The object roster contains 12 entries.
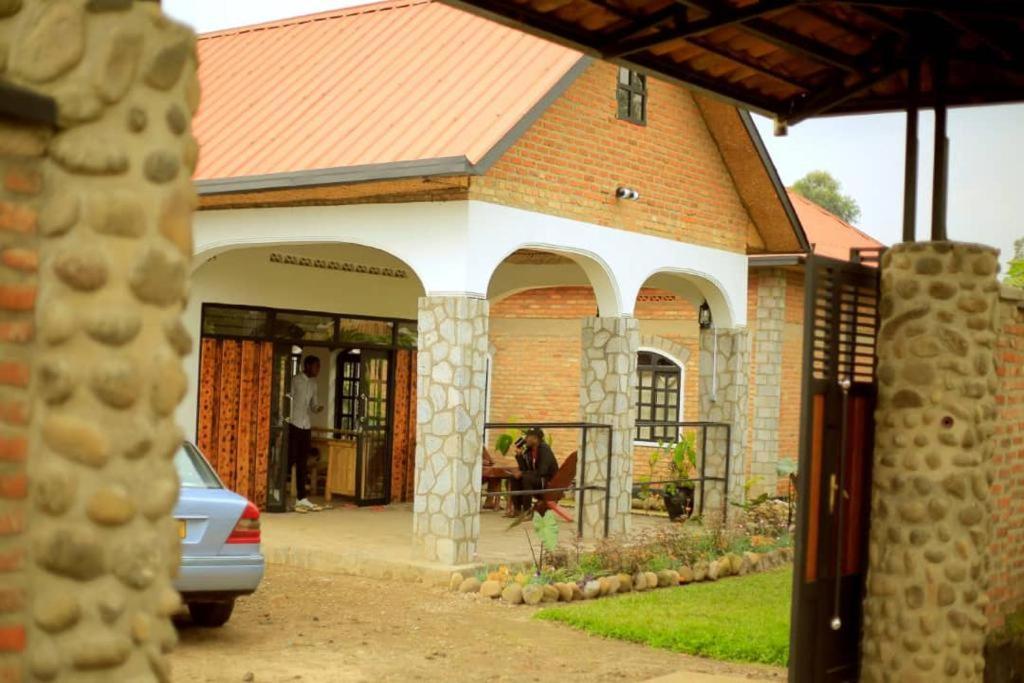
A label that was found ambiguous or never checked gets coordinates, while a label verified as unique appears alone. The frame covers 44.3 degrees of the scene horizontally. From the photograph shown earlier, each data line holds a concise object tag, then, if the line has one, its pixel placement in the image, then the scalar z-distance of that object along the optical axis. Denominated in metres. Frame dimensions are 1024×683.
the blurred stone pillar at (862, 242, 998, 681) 7.73
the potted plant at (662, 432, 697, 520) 17.41
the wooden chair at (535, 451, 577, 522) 15.60
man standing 16.67
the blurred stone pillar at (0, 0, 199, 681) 3.40
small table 17.53
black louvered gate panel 7.35
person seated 16.52
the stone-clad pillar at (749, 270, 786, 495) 20.44
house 12.69
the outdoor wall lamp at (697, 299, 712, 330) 17.73
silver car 9.10
